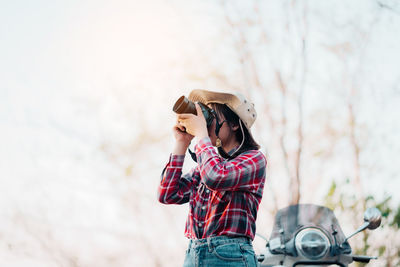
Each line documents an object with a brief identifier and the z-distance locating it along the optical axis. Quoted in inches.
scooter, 295.1
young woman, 250.6
